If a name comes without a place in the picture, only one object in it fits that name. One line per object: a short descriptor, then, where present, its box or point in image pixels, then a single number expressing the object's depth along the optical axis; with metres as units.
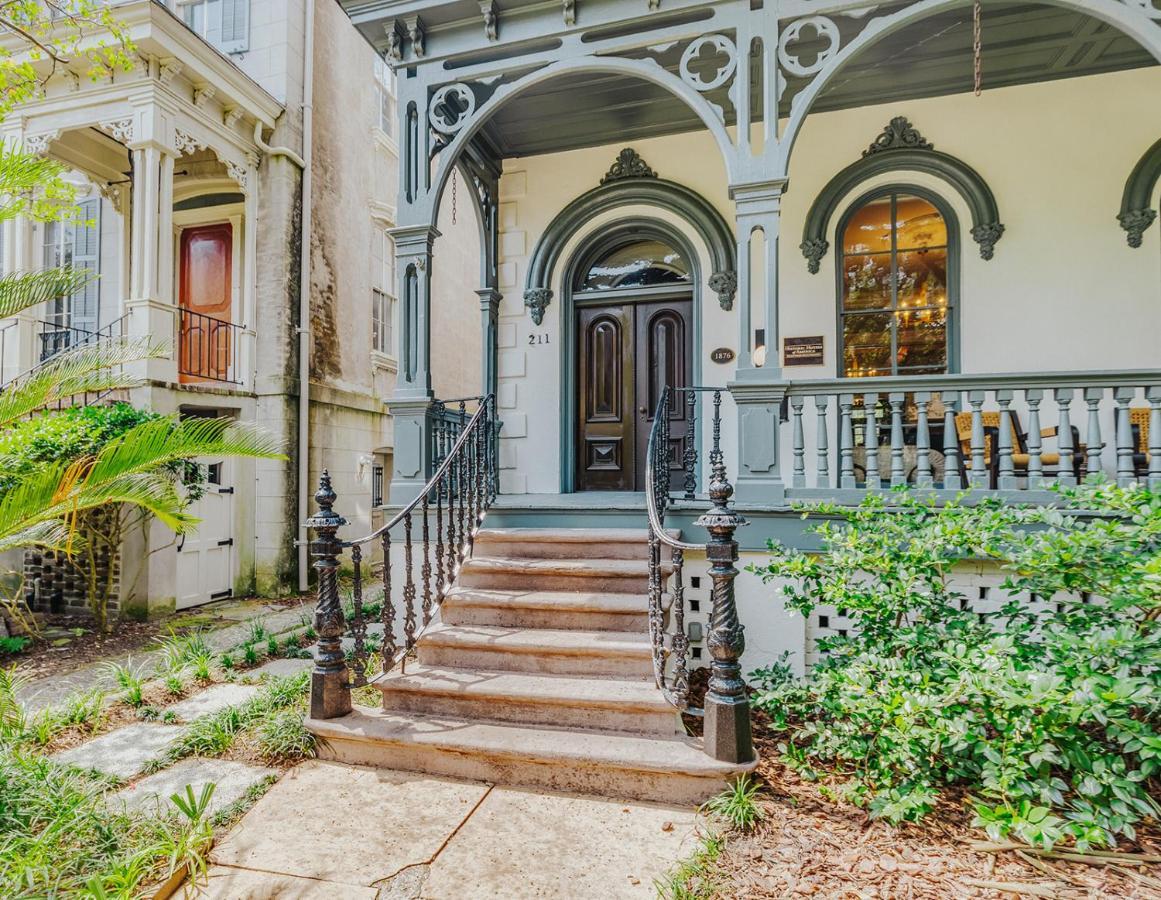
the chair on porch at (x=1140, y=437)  4.16
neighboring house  6.04
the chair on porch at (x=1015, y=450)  4.24
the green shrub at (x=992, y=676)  2.23
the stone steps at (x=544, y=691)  2.80
